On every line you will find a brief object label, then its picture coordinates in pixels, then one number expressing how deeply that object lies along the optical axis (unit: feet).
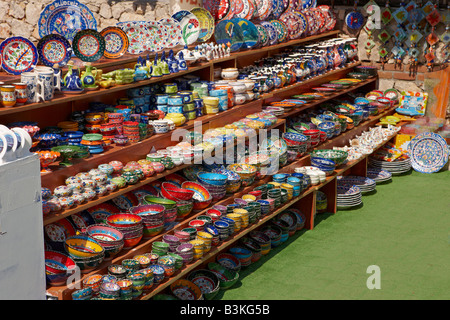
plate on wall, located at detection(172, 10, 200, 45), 19.33
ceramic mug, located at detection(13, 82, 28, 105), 12.77
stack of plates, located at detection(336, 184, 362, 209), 21.52
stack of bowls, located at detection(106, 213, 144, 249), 13.87
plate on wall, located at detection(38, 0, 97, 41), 15.42
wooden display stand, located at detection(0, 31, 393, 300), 13.42
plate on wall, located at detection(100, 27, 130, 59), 16.44
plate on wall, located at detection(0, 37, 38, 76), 13.47
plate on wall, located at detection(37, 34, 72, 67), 14.22
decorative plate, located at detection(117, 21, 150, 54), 17.42
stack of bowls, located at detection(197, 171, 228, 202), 16.78
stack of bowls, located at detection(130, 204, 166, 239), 14.44
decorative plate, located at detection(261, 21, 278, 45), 22.87
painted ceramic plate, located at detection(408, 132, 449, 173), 25.39
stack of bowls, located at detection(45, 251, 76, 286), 12.12
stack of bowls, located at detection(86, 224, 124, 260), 13.44
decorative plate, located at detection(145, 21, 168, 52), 17.97
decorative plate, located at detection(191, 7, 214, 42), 20.13
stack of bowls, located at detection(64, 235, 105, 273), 12.69
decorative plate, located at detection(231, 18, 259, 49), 21.36
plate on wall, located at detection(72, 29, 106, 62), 15.07
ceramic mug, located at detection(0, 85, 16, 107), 12.36
